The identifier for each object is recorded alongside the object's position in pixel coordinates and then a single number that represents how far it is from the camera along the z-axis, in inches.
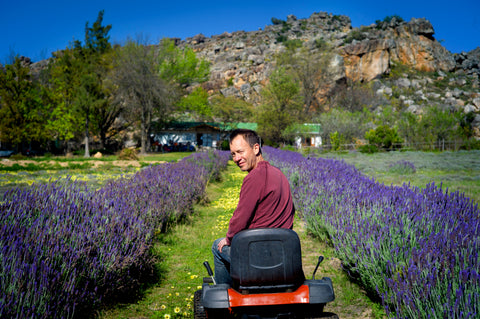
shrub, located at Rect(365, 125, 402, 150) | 1461.6
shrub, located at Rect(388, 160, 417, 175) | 579.5
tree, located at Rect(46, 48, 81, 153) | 1464.1
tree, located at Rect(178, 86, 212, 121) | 1985.7
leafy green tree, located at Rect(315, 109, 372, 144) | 1605.6
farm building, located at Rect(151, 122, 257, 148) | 2164.1
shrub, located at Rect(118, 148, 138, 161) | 1017.3
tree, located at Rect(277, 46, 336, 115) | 2429.5
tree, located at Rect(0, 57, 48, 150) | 1325.0
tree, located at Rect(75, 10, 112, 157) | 1405.0
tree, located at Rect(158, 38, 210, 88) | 1814.7
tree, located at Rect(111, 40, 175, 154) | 1465.3
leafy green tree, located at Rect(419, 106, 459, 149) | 1610.5
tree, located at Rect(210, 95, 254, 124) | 2261.3
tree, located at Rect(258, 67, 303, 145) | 1637.6
